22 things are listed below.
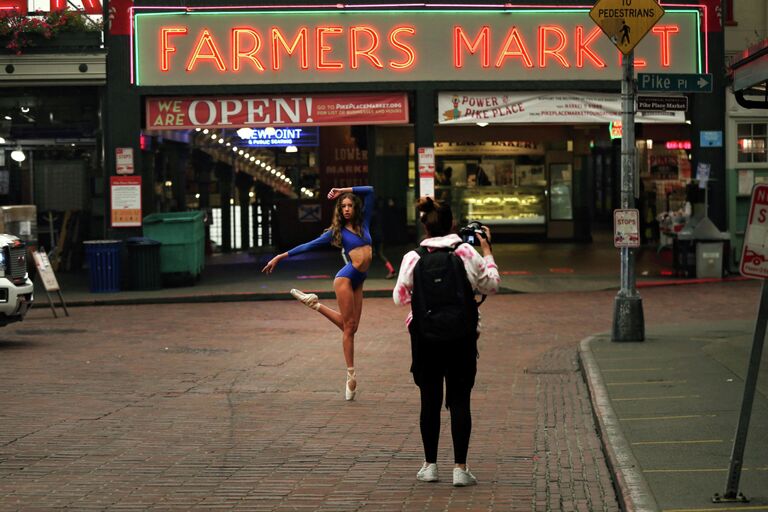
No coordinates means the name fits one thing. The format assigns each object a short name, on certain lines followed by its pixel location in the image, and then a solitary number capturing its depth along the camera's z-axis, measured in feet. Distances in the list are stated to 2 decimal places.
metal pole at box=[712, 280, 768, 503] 21.57
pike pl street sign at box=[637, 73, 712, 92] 47.11
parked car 49.78
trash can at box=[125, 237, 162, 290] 75.82
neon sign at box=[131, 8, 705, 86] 78.28
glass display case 120.37
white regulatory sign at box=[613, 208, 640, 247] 45.98
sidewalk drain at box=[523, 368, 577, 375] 42.34
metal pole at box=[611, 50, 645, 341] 46.42
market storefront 78.38
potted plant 77.00
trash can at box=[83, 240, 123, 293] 75.72
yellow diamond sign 45.75
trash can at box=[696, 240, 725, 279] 79.10
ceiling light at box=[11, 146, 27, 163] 89.76
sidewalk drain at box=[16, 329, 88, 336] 56.39
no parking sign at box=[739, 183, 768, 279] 21.34
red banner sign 79.36
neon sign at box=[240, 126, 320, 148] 91.35
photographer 24.88
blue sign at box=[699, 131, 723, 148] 81.61
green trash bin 77.00
